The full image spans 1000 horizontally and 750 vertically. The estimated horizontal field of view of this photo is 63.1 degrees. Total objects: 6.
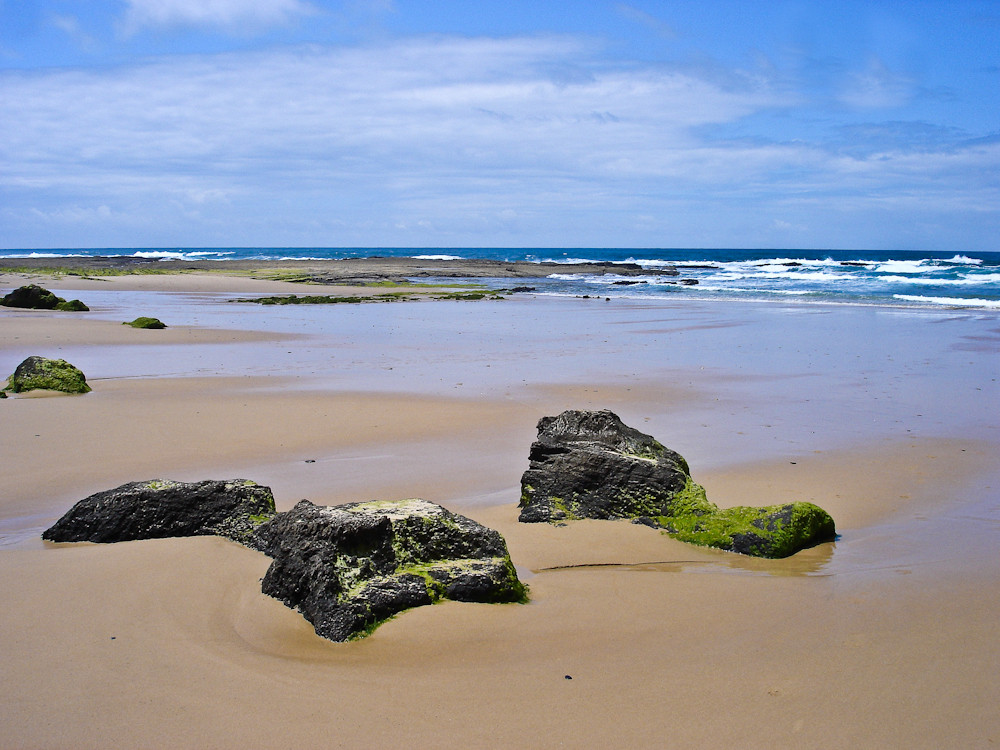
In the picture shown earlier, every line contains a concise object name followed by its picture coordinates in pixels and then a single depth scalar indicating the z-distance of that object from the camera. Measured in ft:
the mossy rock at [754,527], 17.22
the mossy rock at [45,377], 34.24
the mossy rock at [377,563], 13.12
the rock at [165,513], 17.10
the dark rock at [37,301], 79.92
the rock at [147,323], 64.03
